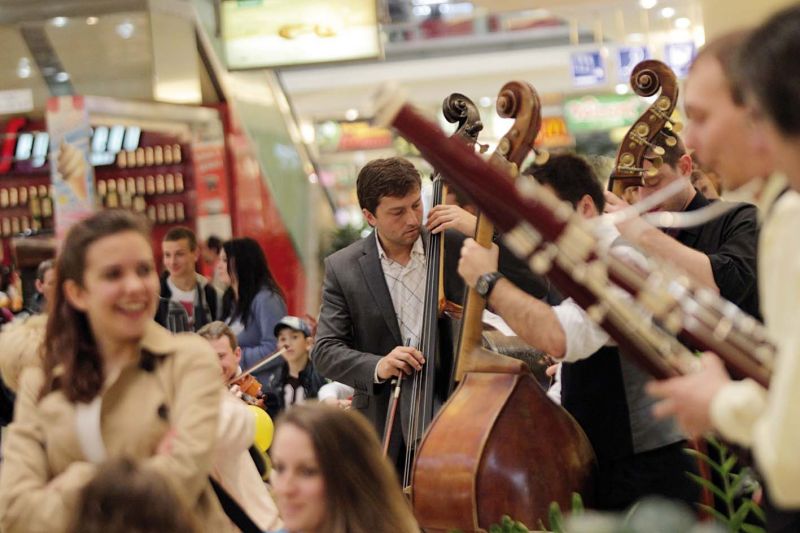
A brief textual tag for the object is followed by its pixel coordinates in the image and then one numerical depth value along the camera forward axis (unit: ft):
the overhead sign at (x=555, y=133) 76.95
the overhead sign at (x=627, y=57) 50.31
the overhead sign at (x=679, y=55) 47.40
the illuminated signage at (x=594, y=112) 74.13
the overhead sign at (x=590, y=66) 52.85
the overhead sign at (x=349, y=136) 82.12
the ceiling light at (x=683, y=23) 49.21
